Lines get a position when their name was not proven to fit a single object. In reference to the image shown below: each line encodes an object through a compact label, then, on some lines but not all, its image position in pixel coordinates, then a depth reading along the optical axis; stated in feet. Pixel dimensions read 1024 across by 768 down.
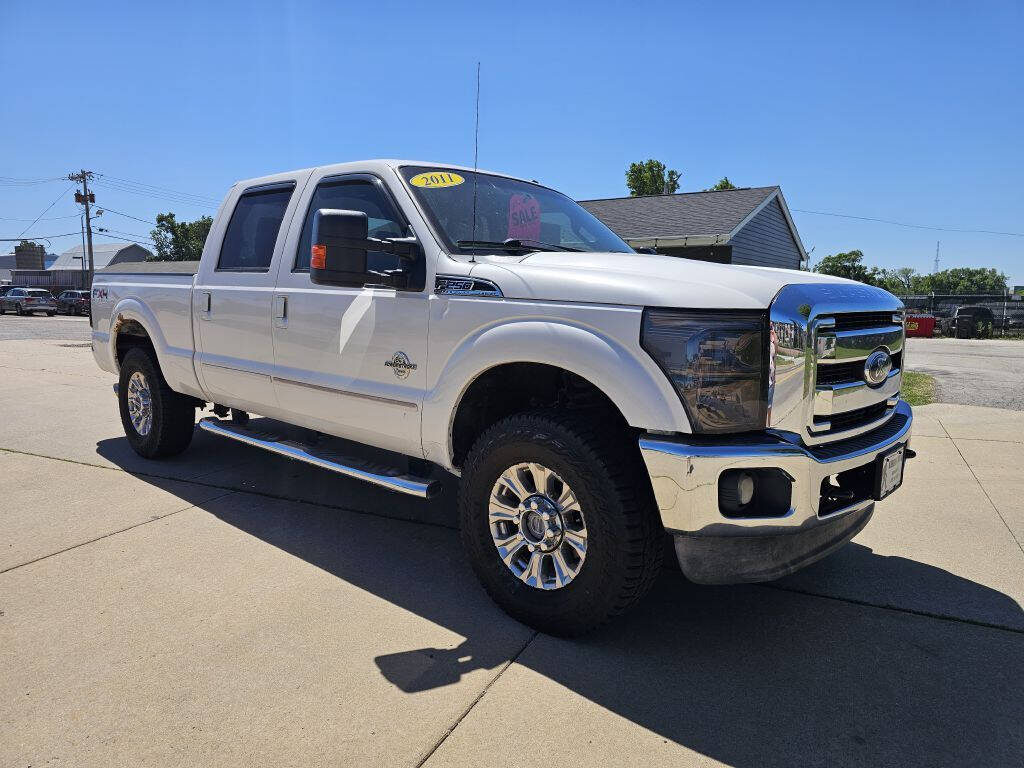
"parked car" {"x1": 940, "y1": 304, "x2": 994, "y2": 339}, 90.89
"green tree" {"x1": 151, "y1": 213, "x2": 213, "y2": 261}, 245.24
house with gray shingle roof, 63.36
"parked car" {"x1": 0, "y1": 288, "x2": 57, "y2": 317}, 118.11
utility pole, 165.68
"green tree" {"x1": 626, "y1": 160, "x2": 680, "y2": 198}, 136.05
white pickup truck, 8.07
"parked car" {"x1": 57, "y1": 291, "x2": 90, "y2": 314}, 128.57
